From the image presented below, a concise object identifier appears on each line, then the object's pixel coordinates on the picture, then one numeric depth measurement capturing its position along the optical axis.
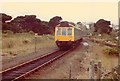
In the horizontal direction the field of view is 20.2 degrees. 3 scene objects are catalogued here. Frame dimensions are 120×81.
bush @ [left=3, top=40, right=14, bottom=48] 33.46
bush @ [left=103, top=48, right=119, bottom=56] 29.05
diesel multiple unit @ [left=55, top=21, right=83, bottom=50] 31.05
